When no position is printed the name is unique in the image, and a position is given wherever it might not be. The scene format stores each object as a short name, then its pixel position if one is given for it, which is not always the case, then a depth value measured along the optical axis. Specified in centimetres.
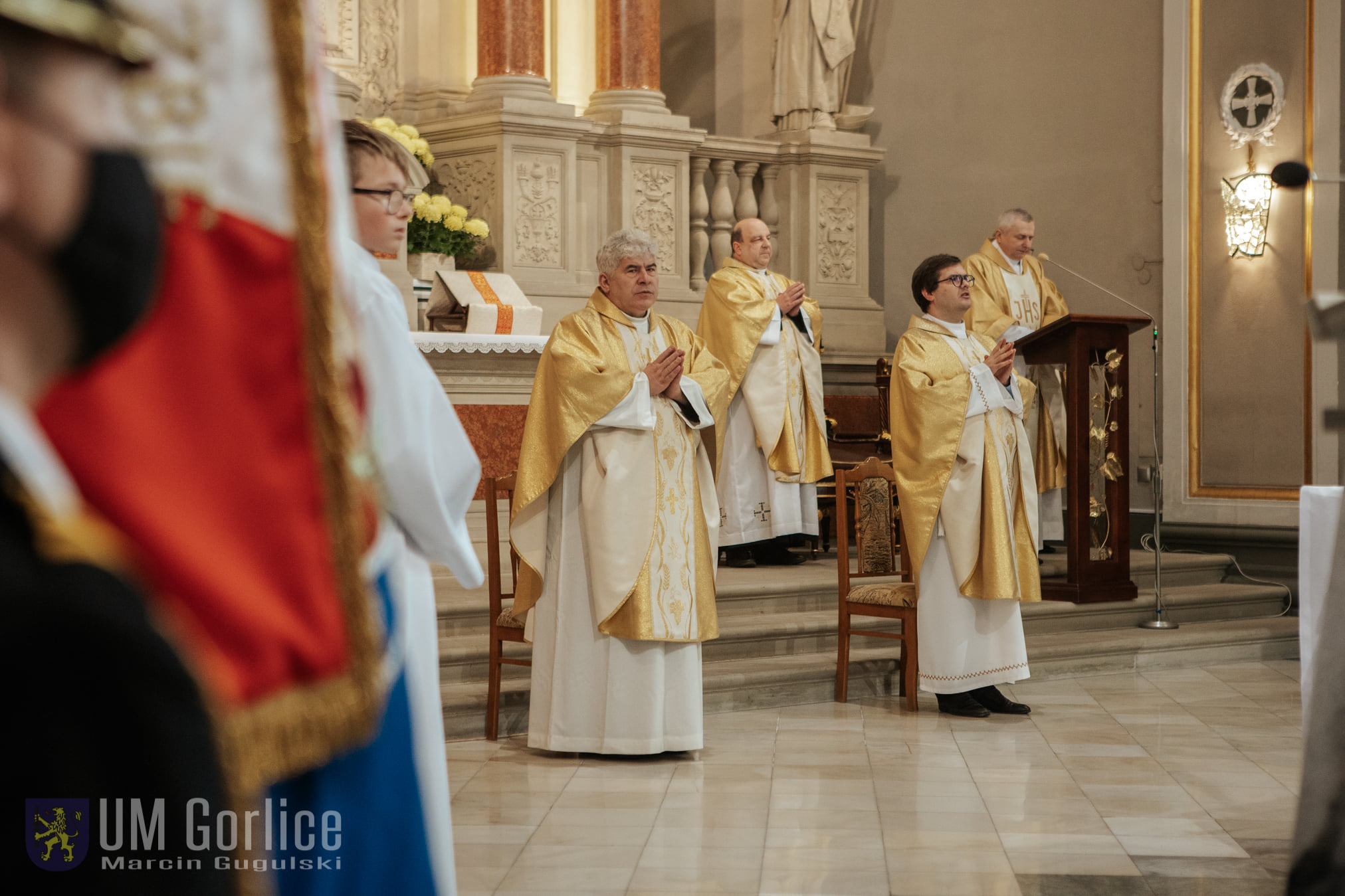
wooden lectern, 739
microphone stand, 750
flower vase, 810
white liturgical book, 753
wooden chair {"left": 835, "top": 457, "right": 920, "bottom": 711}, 619
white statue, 993
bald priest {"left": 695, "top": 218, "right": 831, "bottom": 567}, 779
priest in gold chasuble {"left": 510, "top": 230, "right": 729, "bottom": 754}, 512
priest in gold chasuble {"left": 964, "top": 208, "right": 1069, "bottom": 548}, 812
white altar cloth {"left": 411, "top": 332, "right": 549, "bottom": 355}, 715
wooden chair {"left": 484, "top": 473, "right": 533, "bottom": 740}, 552
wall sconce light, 872
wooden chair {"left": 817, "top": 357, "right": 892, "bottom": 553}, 879
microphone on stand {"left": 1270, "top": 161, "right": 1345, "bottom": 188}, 313
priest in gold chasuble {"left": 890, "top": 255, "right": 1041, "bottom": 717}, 599
